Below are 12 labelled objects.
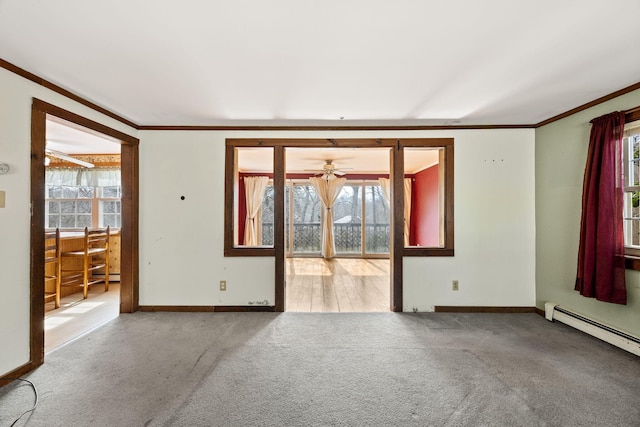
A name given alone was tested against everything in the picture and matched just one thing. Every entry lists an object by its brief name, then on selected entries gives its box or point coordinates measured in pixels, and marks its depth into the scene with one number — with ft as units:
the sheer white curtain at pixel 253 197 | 23.30
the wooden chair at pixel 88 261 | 12.84
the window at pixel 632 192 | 8.06
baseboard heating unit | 7.66
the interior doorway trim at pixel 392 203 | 11.11
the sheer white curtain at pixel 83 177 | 17.01
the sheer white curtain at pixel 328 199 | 24.14
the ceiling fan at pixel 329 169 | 19.44
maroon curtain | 7.89
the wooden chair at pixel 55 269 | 11.55
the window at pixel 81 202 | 17.16
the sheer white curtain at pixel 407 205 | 23.97
